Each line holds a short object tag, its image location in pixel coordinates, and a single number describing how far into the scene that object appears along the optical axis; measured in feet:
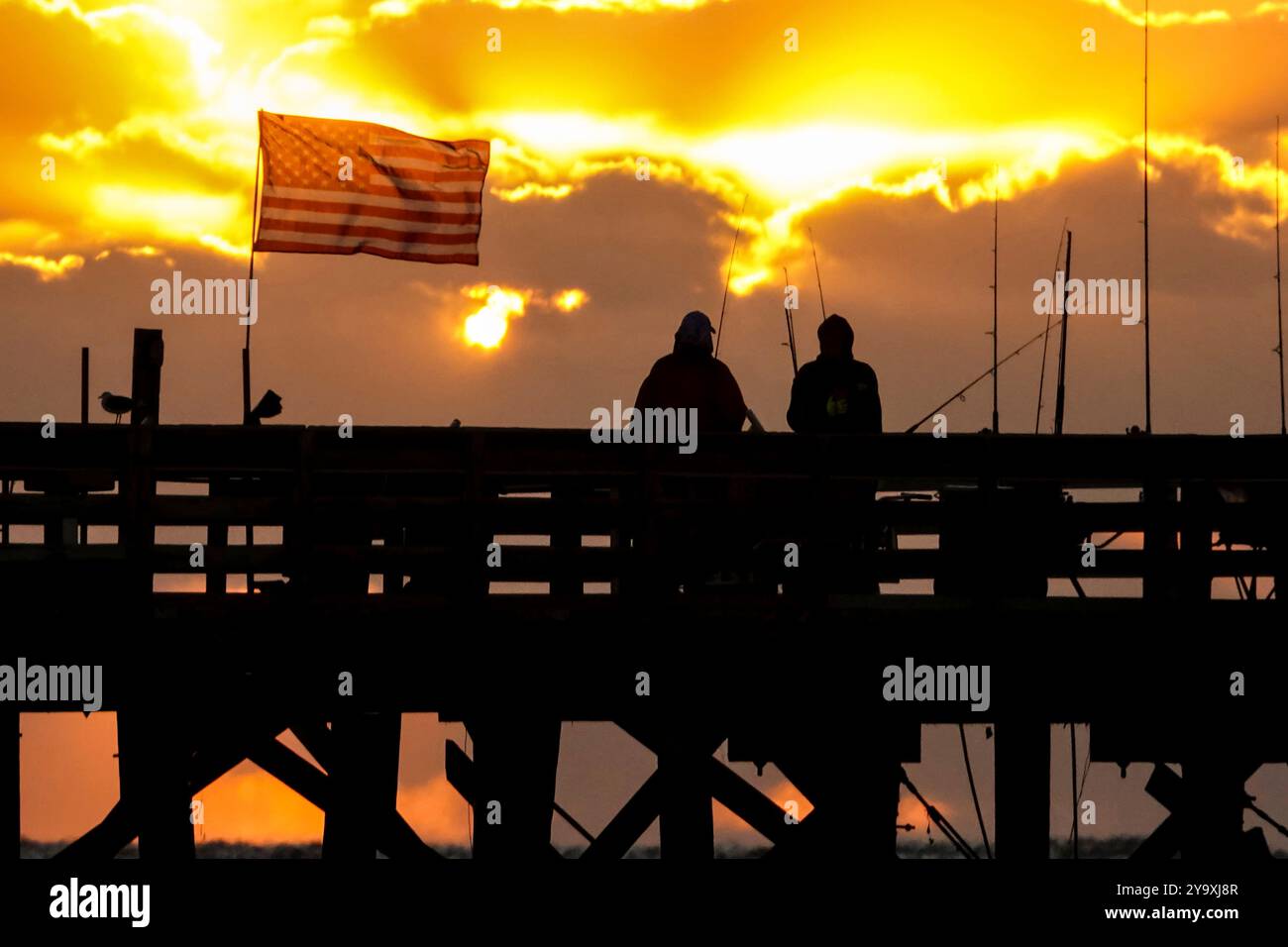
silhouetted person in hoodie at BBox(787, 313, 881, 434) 51.34
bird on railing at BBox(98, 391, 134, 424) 66.90
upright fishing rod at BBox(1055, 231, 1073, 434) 70.53
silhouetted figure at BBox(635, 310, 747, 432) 51.01
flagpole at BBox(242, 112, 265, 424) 74.59
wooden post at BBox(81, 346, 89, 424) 77.05
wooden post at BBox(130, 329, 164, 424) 63.57
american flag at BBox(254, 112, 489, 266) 79.92
